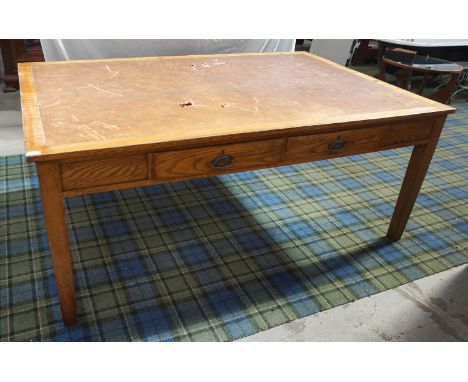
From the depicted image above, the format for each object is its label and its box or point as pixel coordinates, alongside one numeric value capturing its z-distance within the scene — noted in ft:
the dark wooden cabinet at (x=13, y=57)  10.77
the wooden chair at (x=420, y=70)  12.04
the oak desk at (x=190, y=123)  3.98
